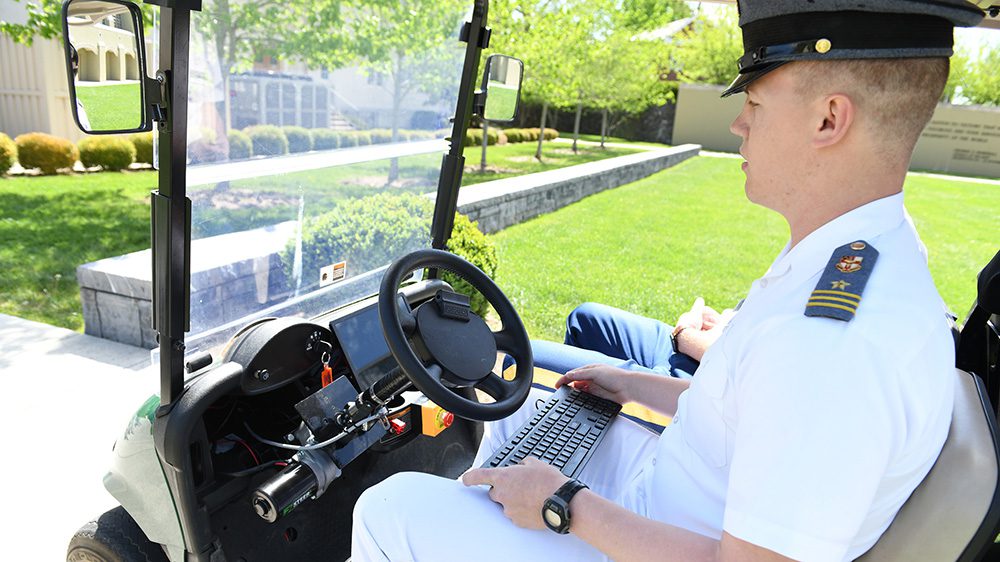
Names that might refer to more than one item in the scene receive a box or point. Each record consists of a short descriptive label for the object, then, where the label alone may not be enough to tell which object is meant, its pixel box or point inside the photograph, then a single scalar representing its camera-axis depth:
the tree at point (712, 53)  33.03
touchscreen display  1.94
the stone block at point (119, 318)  4.26
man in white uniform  1.00
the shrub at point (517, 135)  22.72
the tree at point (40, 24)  6.27
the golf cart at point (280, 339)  1.35
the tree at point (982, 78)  31.39
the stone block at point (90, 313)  4.32
